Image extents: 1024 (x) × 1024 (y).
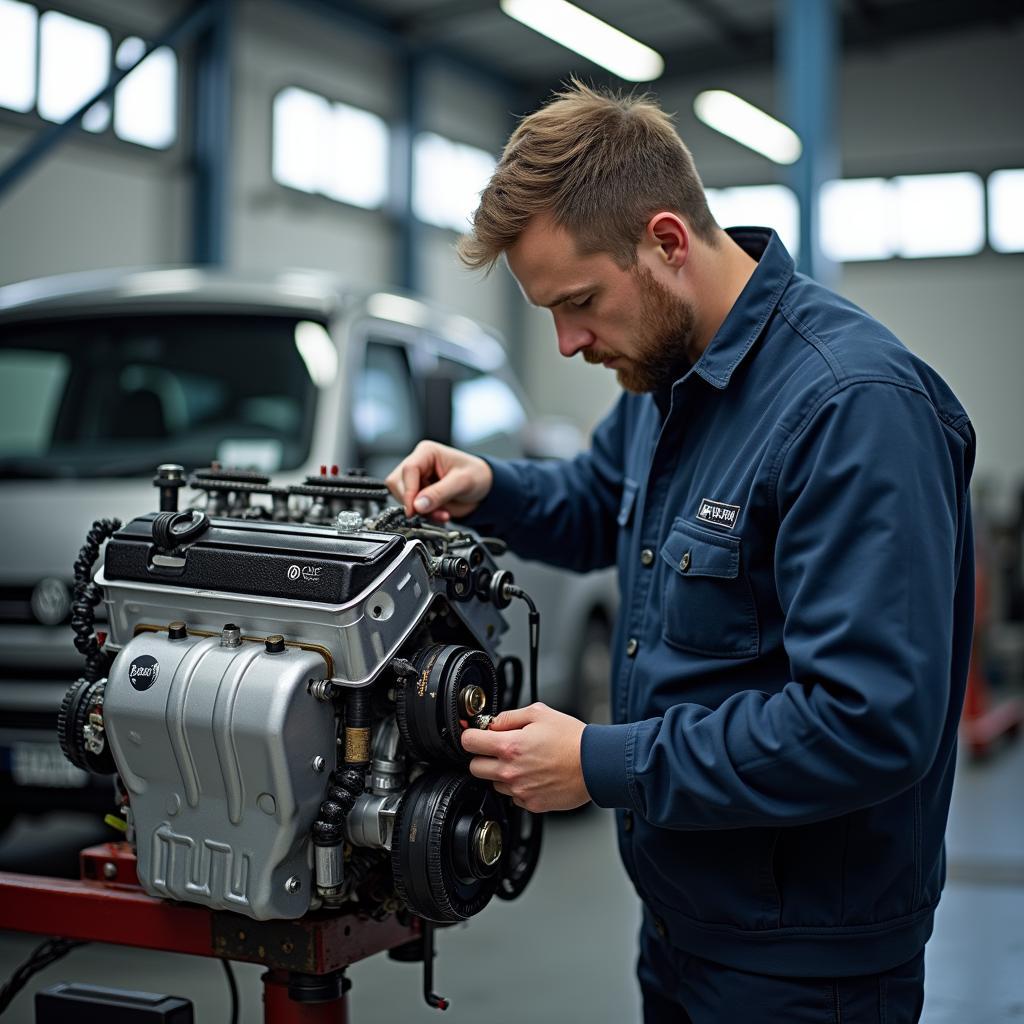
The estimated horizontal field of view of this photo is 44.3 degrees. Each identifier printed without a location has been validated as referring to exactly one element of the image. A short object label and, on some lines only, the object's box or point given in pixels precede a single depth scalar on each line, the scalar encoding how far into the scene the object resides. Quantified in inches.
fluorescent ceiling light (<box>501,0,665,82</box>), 430.3
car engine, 62.3
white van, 135.4
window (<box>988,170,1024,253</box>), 490.0
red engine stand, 66.1
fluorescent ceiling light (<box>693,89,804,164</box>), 528.4
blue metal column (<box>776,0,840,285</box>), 293.7
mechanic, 54.8
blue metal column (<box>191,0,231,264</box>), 379.2
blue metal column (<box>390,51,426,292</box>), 483.5
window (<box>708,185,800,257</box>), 539.2
